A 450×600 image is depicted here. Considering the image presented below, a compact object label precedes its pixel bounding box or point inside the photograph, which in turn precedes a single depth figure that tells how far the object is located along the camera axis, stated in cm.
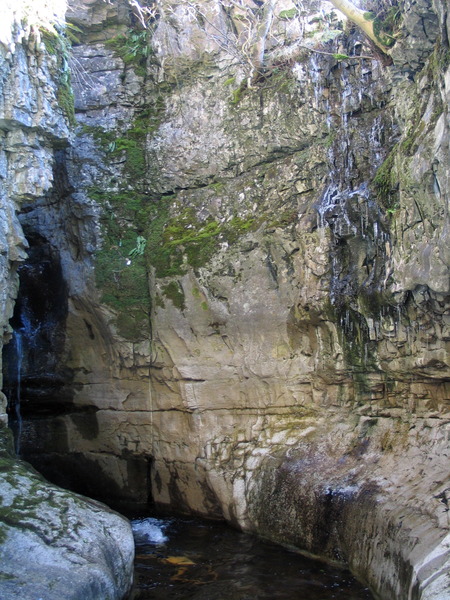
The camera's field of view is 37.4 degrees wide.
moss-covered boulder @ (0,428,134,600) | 565
